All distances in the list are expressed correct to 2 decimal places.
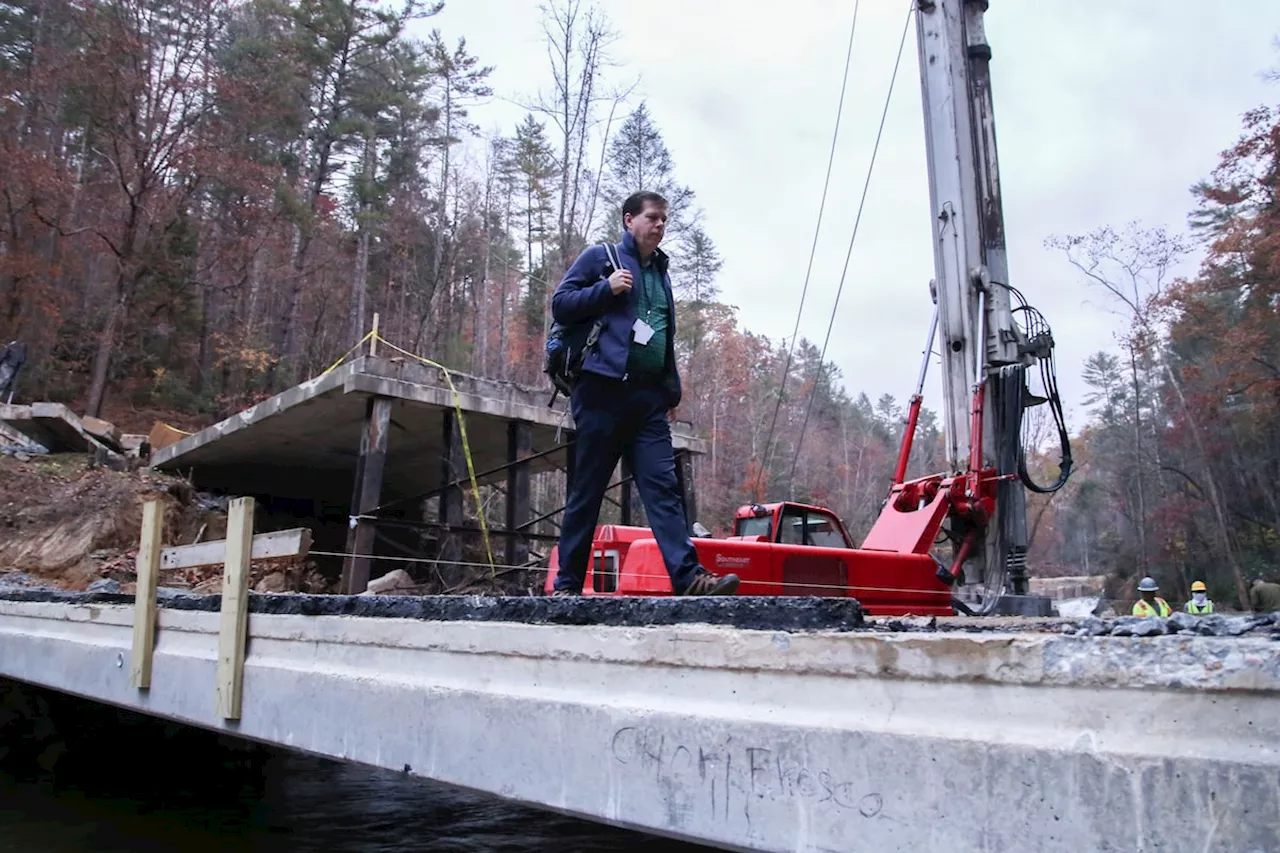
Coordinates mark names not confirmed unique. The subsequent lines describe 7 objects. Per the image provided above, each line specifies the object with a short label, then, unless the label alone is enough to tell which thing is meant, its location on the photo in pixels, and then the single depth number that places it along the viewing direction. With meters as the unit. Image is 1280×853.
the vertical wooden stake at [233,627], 3.53
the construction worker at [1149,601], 7.70
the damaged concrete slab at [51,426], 16.42
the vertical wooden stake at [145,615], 4.16
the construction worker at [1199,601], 8.59
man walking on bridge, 3.22
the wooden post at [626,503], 13.71
